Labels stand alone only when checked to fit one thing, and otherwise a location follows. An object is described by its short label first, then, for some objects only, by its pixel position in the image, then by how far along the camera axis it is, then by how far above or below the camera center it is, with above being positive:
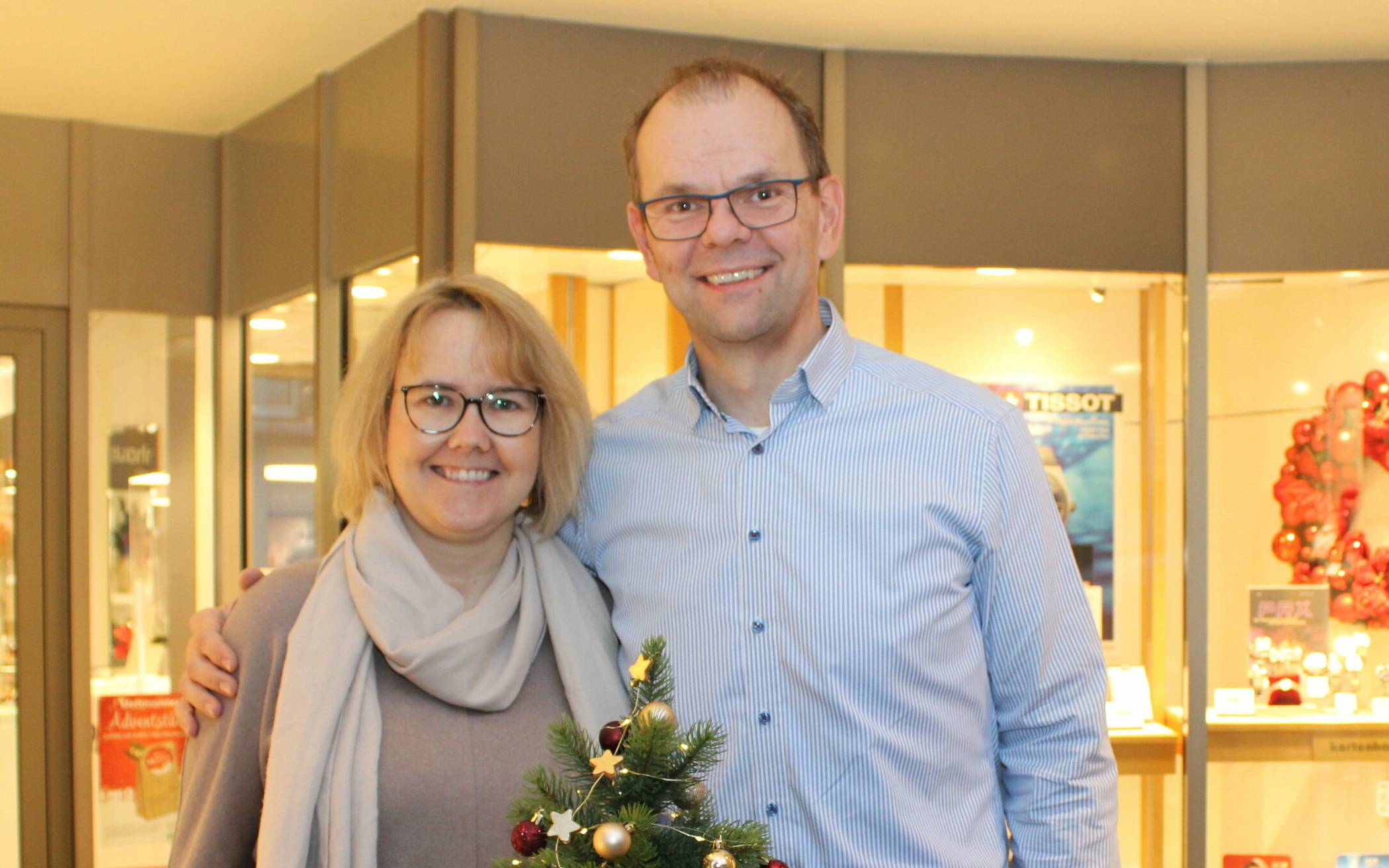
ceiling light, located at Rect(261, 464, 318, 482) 5.21 -0.14
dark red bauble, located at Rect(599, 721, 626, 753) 1.49 -0.33
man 2.05 -0.20
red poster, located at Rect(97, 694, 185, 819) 5.52 -1.28
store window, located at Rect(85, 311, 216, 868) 5.54 -0.46
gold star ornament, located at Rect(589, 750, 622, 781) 1.44 -0.35
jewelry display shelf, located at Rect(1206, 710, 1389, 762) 4.91 -1.07
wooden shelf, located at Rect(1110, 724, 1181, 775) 4.88 -1.12
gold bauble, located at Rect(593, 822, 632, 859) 1.35 -0.40
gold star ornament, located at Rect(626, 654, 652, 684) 1.51 -0.26
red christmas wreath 4.94 -0.20
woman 2.04 -0.31
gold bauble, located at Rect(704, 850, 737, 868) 1.39 -0.43
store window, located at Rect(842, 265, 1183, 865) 4.91 +0.11
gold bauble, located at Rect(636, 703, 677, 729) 1.44 -0.29
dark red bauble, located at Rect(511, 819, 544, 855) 1.43 -0.42
